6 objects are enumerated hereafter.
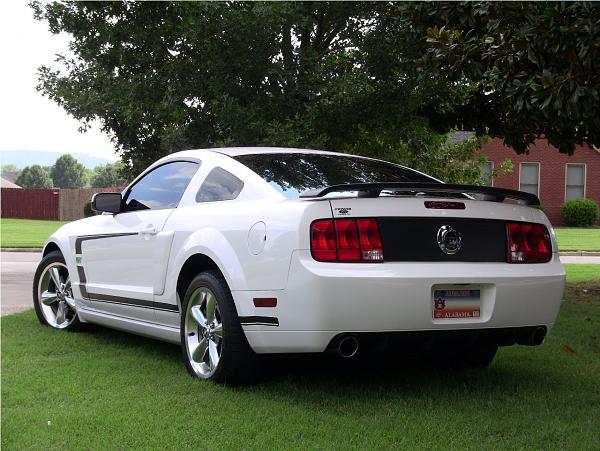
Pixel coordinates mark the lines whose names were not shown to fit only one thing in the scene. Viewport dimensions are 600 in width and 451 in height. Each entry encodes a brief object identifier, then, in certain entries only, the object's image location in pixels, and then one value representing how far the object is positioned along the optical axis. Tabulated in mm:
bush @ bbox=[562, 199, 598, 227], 37625
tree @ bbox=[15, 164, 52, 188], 123062
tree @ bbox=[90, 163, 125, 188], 144000
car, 4449
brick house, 38469
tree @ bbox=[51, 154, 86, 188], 153500
